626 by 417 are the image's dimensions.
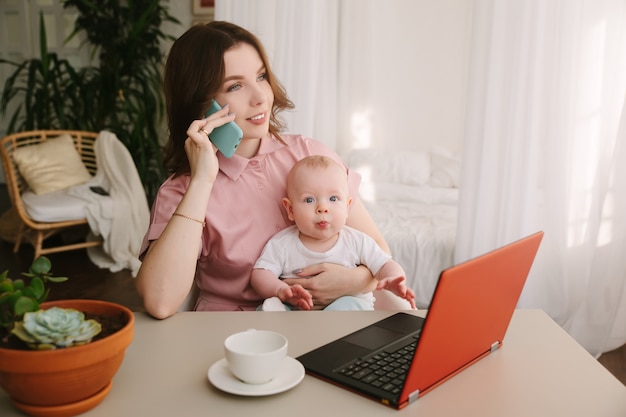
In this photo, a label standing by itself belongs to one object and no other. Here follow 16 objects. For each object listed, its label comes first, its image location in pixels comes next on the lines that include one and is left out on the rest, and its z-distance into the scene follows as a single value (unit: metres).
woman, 1.51
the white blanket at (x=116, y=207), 4.21
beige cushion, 4.35
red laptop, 0.83
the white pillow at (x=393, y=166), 4.33
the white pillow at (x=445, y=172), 4.27
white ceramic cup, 0.87
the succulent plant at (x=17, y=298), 0.81
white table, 0.86
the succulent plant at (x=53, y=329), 0.77
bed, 3.12
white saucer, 0.88
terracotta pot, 0.77
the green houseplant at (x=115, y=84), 4.82
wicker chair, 4.09
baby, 1.51
